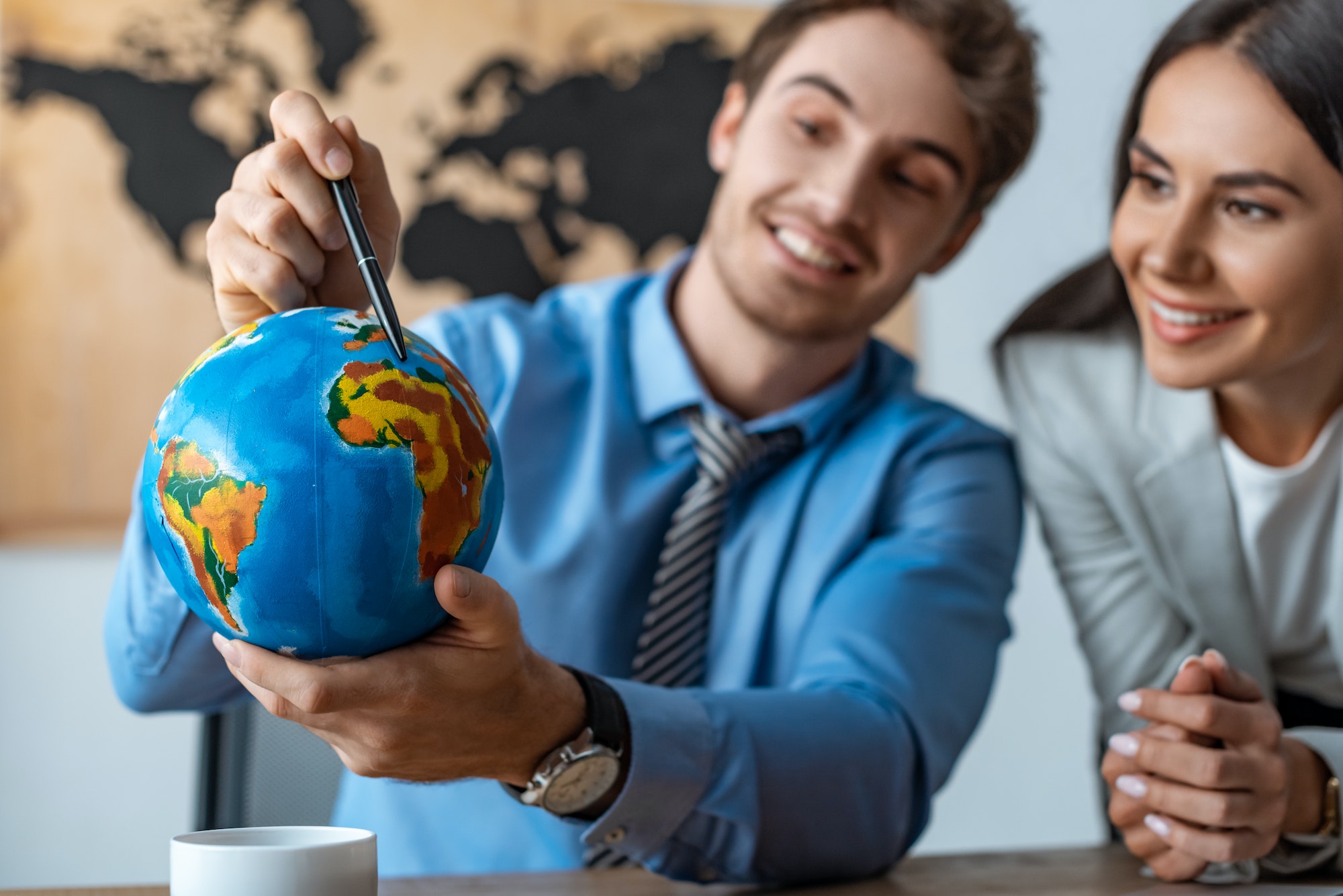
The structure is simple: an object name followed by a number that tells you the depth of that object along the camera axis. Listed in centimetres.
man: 116
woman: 126
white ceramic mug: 73
